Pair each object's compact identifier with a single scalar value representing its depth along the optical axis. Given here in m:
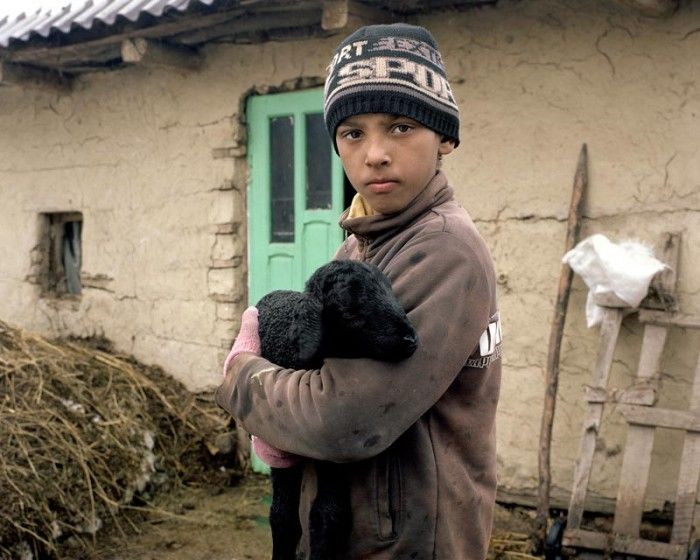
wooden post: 3.95
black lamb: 1.20
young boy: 1.25
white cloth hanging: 3.67
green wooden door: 4.84
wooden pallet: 3.65
